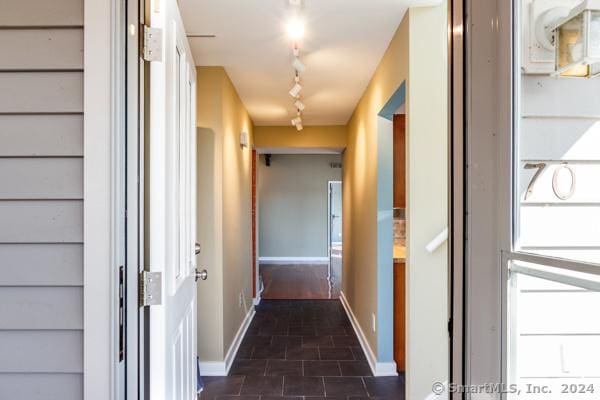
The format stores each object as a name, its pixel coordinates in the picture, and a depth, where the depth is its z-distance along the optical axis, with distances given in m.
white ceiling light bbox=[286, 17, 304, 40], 2.12
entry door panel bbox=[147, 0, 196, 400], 1.10
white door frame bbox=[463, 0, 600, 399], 0.82
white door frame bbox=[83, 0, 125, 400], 0.96
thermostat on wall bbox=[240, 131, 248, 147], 3.75
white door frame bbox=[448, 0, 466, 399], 0.94
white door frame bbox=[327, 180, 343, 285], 8.36
